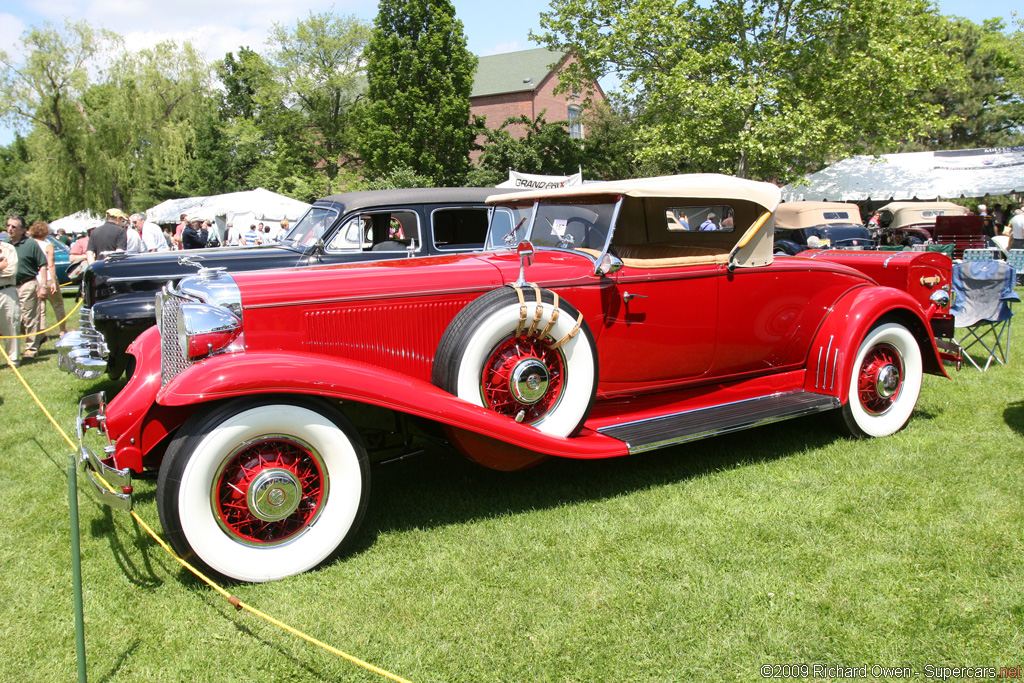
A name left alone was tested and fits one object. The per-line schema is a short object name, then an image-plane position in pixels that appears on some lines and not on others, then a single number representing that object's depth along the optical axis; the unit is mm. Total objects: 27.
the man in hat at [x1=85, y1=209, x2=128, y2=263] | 10484
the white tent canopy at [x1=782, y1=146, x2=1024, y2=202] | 22859
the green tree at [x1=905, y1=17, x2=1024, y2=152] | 38094
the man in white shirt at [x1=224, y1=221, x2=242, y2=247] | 20812
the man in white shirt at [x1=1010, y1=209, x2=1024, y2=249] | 13094
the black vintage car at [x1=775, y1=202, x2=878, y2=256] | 16984
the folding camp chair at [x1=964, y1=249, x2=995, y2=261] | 10299
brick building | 42562
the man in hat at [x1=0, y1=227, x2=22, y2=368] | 8211
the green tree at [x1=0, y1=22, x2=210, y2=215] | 28516
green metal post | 2219
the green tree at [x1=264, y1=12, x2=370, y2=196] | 40125
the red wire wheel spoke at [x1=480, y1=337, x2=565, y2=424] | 3684
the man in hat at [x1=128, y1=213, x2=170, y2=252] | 12158
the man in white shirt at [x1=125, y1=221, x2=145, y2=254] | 11276
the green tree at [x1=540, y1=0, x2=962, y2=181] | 17656
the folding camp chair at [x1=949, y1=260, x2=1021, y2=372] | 6926
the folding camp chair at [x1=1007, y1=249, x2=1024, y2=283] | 11594
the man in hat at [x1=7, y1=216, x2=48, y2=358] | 8680
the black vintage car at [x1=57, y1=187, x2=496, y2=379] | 6258
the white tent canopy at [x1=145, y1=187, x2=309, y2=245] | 23203
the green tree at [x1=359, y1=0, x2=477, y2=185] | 26641
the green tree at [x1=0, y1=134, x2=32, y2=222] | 53481
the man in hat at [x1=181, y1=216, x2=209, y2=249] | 14117
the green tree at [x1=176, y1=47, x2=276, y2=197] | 46656
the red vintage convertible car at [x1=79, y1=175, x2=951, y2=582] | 3031
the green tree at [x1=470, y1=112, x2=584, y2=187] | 28203
